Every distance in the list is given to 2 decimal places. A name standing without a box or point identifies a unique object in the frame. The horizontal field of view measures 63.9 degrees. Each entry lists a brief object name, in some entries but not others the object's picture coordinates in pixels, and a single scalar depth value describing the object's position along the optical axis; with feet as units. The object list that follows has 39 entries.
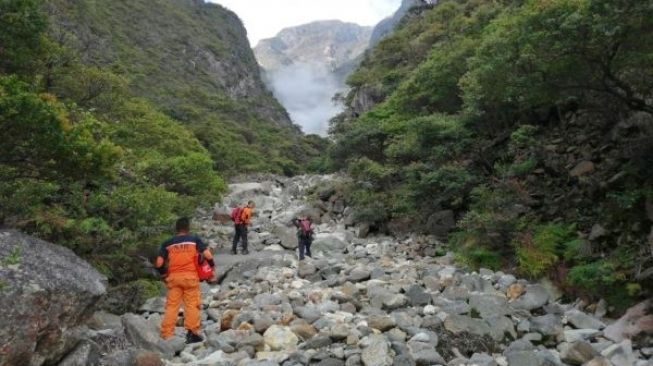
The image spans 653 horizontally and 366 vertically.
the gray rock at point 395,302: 31.07
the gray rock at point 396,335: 25.26
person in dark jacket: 52.34
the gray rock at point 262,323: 27.22
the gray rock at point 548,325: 26.84
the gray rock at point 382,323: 26.68
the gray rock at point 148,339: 23.31
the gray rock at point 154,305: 33.27
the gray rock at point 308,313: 28.76
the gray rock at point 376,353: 22.38
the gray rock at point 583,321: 27.63
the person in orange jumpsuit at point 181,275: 24.50
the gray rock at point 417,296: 31.65
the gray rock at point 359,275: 38.60
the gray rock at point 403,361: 22.32
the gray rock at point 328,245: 56.70
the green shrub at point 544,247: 35.24
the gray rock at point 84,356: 18.94
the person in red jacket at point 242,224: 58.23
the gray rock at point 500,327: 26.37
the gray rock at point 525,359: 23.04
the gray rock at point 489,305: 29.08
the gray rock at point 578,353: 23.29
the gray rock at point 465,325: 26.53
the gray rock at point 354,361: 22.59
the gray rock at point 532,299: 31.22
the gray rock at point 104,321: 26.69
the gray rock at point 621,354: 22.82
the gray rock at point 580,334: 26.18
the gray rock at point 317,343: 24.59
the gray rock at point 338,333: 25.17
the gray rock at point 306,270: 43.39
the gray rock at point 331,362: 22.42
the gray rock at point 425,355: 22.84
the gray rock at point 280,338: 25.27
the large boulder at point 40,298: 16.34
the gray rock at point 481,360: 22.93
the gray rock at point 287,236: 62.23
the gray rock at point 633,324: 25.13
